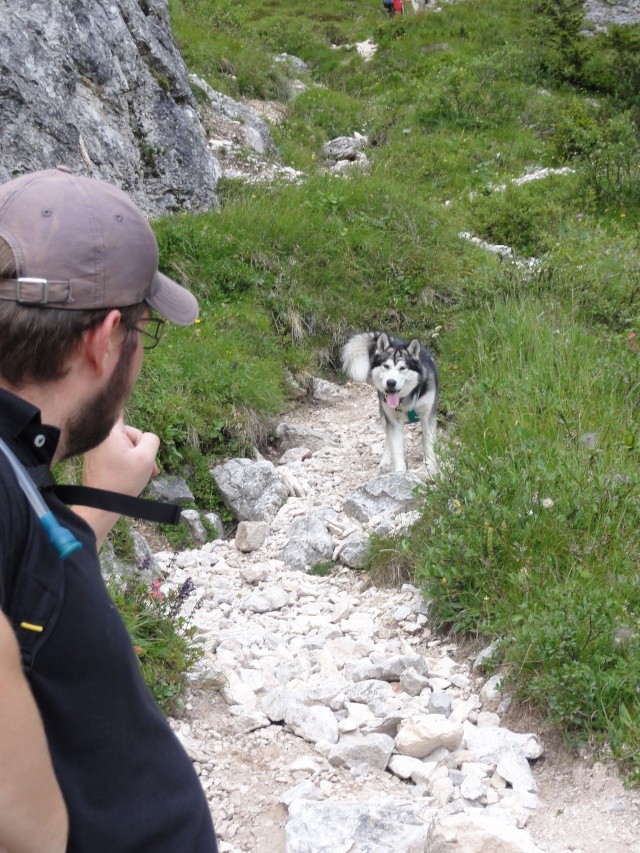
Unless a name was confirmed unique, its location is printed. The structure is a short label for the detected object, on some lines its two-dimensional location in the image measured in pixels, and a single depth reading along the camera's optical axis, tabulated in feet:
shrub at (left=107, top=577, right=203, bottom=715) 14.34
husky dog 25.59
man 4.32
